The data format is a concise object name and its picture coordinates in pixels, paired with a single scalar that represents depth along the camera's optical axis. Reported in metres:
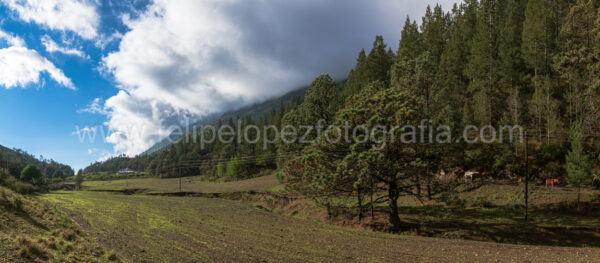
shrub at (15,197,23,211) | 16.66
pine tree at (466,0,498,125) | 44.50
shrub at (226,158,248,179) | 90.01
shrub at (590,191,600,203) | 26.73
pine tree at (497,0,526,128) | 44.97
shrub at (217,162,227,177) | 97.98
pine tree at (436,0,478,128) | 41.53
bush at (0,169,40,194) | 50.08
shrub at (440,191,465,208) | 22.95
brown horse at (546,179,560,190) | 32.00
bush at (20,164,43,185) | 90.81
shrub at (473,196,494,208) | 30.62
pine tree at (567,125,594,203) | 27.61
